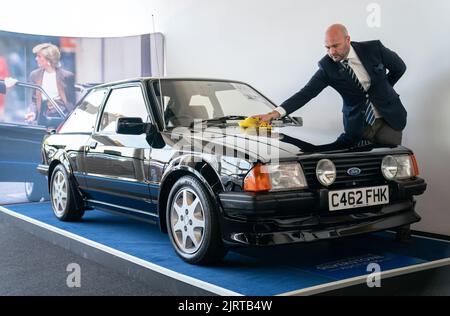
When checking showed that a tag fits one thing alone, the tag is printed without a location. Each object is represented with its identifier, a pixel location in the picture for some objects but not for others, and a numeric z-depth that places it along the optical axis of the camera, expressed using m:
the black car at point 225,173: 3.02
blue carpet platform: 2.88
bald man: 4.02
